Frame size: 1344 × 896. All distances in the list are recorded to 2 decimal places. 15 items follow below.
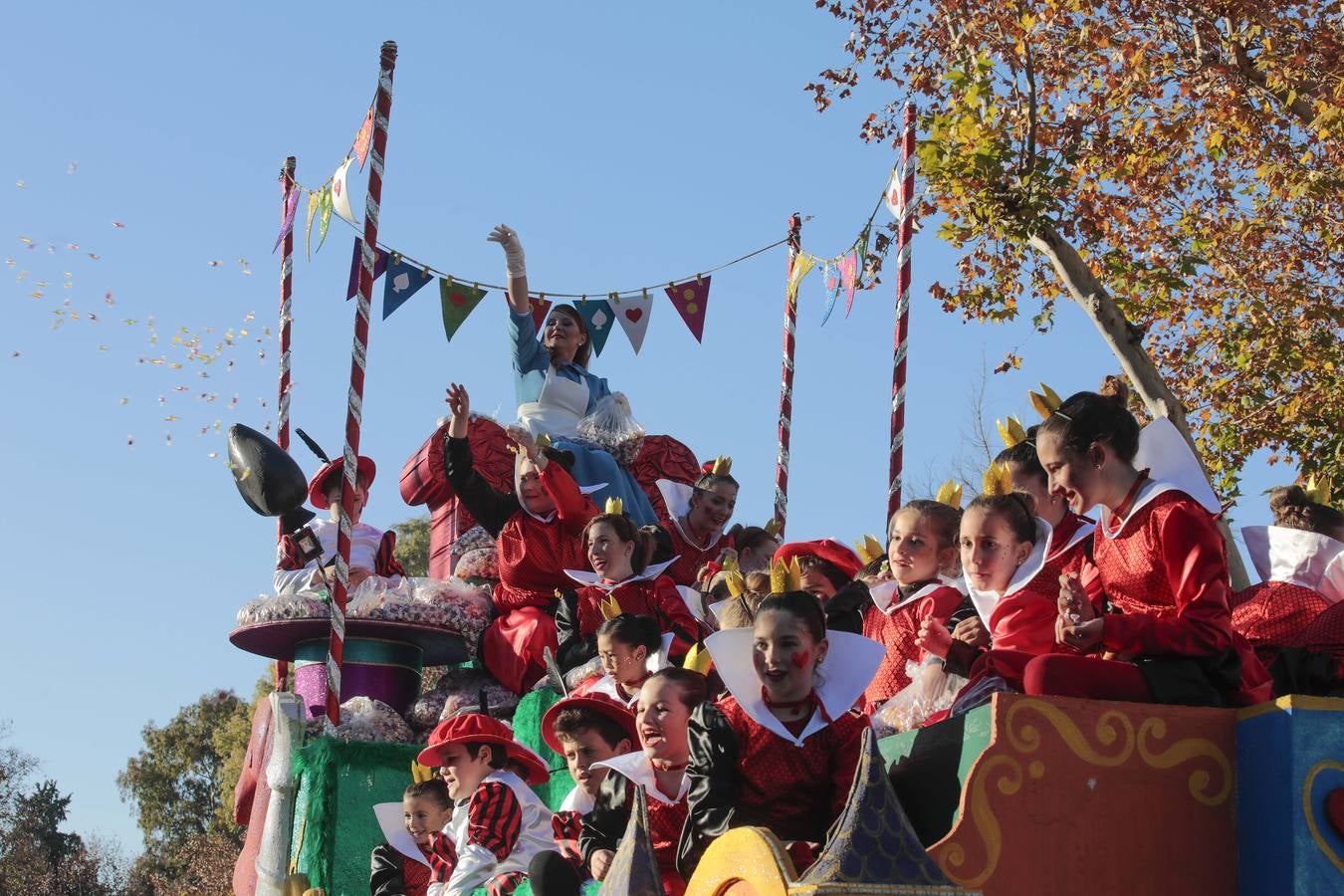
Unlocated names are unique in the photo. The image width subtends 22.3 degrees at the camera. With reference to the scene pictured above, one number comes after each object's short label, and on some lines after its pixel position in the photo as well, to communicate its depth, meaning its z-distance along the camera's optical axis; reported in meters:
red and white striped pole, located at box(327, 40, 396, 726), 15.78
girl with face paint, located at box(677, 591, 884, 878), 9.12
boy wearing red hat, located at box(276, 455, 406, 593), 17.83
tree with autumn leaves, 21.60
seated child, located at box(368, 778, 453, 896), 13.57
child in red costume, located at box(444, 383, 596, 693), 16.98
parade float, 6.62
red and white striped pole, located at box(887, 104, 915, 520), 17.24
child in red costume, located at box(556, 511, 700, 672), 15.45
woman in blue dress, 19.28
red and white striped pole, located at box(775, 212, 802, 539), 20.32
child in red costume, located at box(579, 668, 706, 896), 10.29
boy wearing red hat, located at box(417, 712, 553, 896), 11.86
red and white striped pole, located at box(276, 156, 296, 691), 20.14
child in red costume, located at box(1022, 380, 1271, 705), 8.30
